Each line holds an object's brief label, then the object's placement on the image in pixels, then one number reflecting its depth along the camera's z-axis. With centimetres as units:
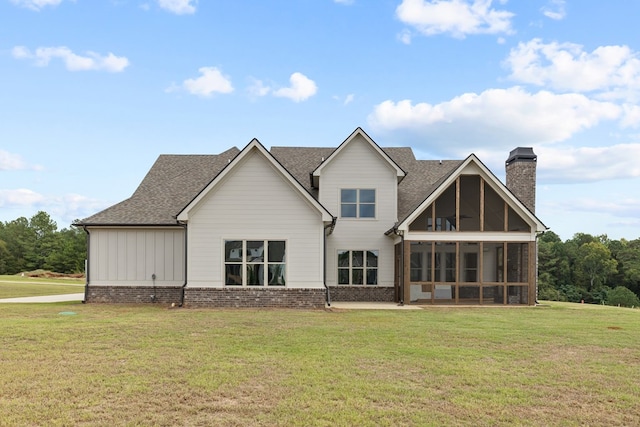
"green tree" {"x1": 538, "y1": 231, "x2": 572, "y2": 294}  7588
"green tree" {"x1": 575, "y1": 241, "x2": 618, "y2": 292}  7456
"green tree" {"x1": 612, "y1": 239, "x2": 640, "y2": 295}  7079
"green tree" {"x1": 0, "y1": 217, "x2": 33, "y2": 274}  7494
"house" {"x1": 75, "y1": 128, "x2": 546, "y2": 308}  1805
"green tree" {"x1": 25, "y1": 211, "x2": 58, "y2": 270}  7394
